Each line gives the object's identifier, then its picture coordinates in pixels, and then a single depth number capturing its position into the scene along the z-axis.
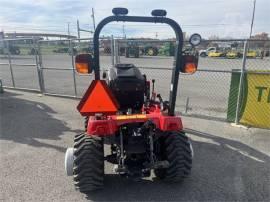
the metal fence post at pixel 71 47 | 6.26
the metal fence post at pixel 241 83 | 4.46
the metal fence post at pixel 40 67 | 6.97
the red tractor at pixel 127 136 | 2.37
